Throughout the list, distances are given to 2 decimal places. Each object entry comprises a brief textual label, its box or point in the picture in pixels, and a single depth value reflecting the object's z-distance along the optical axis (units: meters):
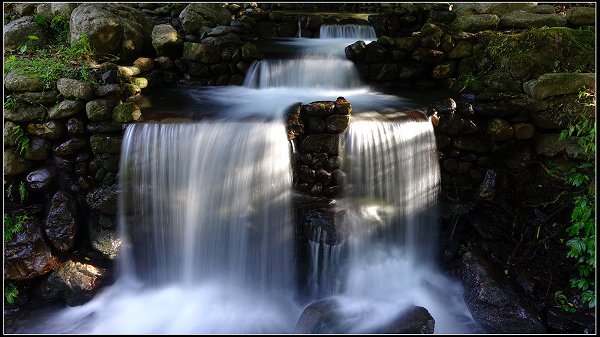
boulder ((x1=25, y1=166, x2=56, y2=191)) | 4.96
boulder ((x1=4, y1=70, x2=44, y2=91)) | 5.02
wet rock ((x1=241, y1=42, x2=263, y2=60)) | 6.94
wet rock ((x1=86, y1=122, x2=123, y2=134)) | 4.94
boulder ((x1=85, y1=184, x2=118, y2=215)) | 4.93
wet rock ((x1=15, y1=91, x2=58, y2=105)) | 4.97
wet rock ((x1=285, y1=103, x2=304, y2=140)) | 4.80
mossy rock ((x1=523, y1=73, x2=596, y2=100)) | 5.11
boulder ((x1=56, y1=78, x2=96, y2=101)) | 5.01
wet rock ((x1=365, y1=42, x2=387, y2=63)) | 6.93
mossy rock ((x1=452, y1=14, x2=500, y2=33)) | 7.09
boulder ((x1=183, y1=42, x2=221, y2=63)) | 6.76
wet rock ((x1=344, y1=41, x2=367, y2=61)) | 6.92
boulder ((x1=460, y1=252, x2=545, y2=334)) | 4.30
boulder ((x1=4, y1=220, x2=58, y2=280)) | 4.68
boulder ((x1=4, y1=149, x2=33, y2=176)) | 4.89
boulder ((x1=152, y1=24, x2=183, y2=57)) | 6.75
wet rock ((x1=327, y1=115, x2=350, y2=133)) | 4.76
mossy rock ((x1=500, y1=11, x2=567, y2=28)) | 6.64
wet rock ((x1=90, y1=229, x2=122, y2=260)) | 4.94
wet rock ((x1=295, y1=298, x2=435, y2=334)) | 4.00
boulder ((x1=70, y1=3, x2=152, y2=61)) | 6.24
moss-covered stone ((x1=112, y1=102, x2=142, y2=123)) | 4.97
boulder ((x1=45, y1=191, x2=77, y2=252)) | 4.88
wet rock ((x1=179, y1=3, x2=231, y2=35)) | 7.66
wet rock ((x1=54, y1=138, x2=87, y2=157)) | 4.93
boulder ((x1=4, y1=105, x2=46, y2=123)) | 4.89
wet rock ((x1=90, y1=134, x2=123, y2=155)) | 4.94
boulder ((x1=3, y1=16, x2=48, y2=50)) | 6.60
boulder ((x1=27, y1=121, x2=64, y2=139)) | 4.92
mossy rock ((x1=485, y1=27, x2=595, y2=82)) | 5.82
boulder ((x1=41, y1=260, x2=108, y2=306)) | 4.73
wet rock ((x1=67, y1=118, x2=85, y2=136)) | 4.92
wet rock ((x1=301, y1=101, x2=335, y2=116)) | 4.79
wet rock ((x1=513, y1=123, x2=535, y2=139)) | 5.20
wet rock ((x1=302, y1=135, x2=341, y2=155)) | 4.76
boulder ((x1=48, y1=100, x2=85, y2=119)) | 4.90
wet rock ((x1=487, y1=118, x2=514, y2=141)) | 5.18
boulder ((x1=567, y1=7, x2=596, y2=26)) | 6.35
